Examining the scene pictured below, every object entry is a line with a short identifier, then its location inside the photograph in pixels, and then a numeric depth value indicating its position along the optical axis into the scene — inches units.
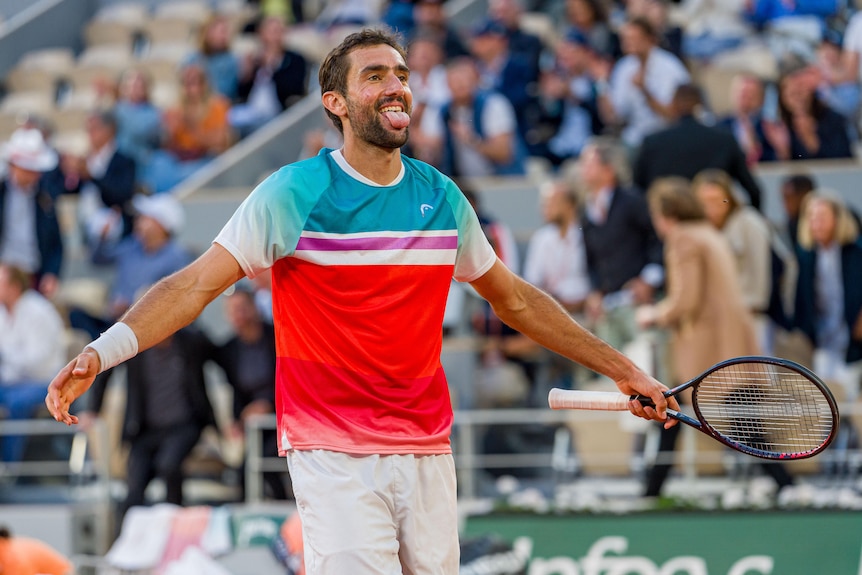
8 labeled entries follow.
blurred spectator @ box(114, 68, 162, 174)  594.5
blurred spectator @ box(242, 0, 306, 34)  677.9
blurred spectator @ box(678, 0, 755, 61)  535.2
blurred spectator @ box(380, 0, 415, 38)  577.6
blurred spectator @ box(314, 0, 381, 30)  636.1
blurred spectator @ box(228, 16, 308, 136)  591.2
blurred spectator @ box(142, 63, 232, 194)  581.9
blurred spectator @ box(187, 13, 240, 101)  604.7
